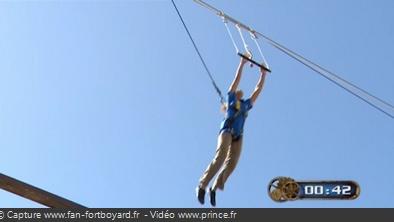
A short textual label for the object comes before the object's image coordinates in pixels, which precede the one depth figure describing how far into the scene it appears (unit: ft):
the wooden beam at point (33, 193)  20.13
